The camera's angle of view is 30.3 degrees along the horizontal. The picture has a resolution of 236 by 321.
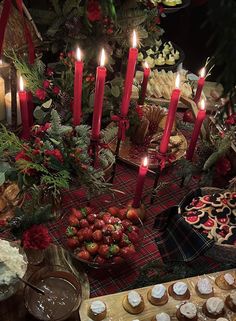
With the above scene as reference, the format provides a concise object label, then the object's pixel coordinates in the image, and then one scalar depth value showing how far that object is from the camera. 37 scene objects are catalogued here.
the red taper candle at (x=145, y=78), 1.50
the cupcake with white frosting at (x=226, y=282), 1.12
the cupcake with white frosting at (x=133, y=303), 1.03
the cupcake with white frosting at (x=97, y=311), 1.01
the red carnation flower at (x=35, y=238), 1.09
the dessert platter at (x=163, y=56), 2.06
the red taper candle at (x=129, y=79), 1.25
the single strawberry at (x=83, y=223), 1.19
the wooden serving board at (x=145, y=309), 1.03
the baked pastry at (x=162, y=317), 1.02
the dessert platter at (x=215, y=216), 1.20
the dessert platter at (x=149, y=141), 1.52
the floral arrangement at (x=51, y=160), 1.20
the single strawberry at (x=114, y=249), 1.13
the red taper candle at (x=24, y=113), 1.27
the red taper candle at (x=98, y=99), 1.17
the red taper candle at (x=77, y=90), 1.23
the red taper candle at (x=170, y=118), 1.19
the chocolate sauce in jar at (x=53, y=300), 1.01
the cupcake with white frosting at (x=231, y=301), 1.07
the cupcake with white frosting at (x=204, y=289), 1.09
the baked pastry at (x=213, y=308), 1.05
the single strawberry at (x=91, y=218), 1.21
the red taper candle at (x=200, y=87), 1.49
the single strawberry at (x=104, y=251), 1.13
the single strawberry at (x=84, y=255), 1.13
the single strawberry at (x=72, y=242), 1.15
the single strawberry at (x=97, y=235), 1.15
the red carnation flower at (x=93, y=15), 1.28
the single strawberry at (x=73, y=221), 1.19
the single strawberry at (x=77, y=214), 1.21
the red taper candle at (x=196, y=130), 1.32
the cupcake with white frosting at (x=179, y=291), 1.08
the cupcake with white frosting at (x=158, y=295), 1.06
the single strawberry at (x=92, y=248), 1.14
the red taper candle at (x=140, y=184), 1.23
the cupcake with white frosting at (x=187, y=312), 1.03
